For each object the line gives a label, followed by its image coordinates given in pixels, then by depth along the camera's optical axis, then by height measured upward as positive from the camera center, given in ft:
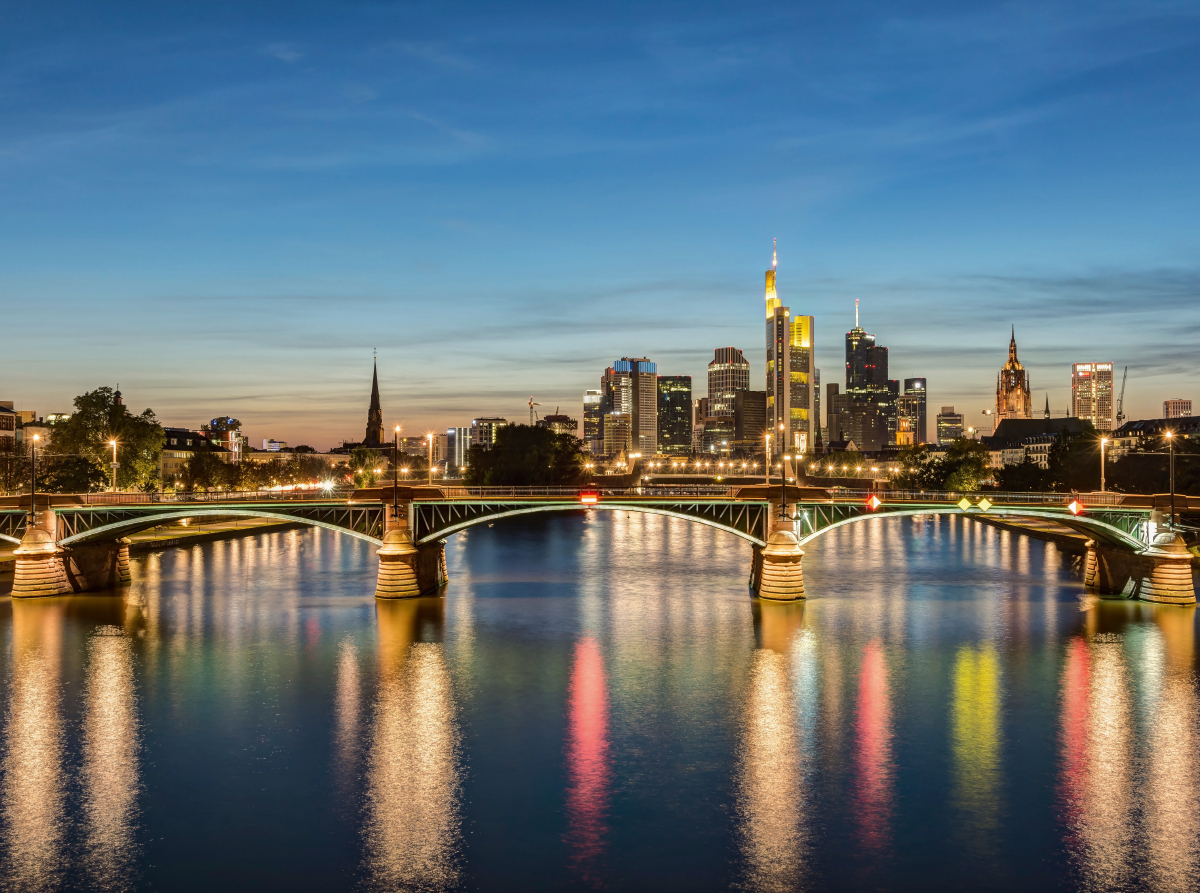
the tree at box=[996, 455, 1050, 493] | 500.33 -9.31
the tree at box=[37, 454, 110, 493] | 358.02 -5.50
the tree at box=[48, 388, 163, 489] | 381.81 +10.17
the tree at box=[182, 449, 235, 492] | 504.84 -6.48
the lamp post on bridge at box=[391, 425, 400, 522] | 233.55 -10.32
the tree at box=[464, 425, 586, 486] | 565.12 +0.12
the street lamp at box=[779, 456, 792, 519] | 229.78 -9.22
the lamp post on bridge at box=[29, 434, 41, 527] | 236.84 -11.07
